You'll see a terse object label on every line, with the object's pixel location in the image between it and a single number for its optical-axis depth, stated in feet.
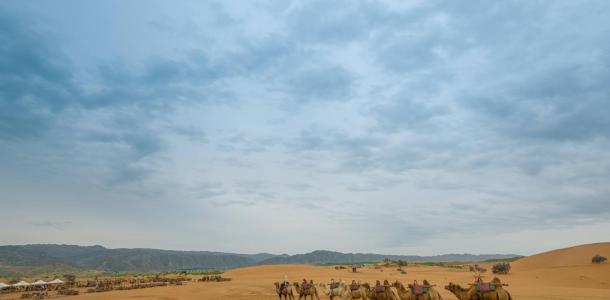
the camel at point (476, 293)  60.18
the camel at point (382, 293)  70.54
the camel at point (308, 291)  83.25
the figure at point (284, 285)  85.89
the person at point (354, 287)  75.75
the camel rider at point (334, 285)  78.69
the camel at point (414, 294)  63.00
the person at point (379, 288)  71.61
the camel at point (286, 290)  85.27
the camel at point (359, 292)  74.51
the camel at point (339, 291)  75.20
